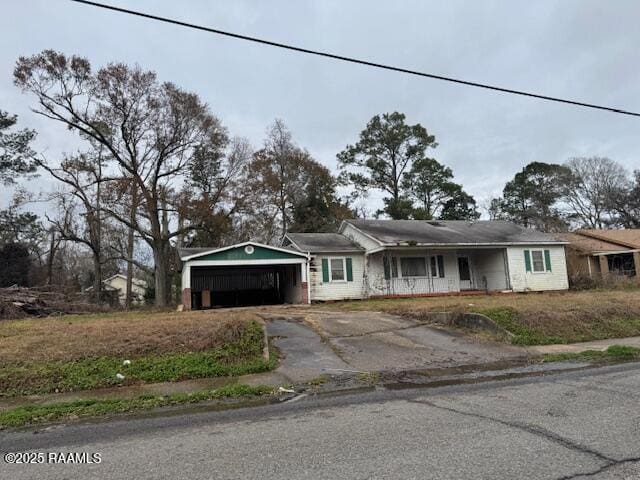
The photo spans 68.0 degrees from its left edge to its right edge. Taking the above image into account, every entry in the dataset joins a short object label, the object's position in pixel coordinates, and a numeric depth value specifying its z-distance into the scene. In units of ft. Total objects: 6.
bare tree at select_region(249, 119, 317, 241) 131.85
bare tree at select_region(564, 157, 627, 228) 180.04
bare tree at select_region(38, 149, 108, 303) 104.42
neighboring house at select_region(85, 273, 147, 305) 180.30
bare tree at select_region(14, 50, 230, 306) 98.58
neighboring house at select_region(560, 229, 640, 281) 99.30
